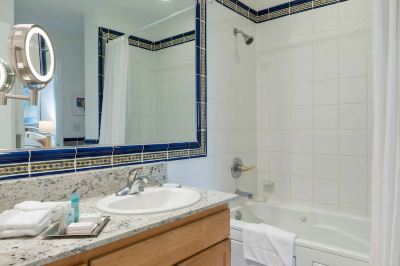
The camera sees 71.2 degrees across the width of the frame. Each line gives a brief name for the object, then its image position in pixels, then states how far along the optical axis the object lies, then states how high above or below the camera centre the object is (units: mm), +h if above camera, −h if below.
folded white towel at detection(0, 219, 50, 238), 785 -293
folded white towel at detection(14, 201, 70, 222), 904 -257
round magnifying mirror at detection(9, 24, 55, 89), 1049 +289
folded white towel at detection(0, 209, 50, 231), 793 -269
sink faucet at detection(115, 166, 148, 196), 1314 -270
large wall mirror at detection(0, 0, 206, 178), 1172 +267
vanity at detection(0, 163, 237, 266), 736 -314
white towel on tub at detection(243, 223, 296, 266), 1504 -646
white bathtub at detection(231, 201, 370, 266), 1418 -699
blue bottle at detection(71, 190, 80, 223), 923 -256
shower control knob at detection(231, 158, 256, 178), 2312 -324
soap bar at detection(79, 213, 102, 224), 897 -293
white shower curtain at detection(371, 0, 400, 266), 1294 -40
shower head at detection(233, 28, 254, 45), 2287 +762
